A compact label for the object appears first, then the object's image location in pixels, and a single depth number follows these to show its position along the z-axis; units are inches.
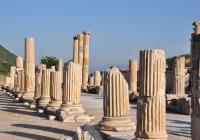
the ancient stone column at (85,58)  1670.8
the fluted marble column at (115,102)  495.8
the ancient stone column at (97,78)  1818.4
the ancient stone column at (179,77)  1095.6
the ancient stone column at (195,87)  342.3
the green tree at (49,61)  2593.0
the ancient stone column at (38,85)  943.7
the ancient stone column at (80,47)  1688.0
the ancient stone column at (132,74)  1408.7
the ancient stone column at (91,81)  1837.4
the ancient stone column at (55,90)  780.6
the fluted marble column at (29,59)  1159.0
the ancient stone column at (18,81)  1388.5
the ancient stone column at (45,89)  856.9
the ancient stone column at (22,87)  1221.1
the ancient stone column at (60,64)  1755.0
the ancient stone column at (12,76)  1931.6
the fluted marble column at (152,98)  412.5
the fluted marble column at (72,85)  699.4
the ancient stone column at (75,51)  1702.8
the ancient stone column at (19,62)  1817.2
